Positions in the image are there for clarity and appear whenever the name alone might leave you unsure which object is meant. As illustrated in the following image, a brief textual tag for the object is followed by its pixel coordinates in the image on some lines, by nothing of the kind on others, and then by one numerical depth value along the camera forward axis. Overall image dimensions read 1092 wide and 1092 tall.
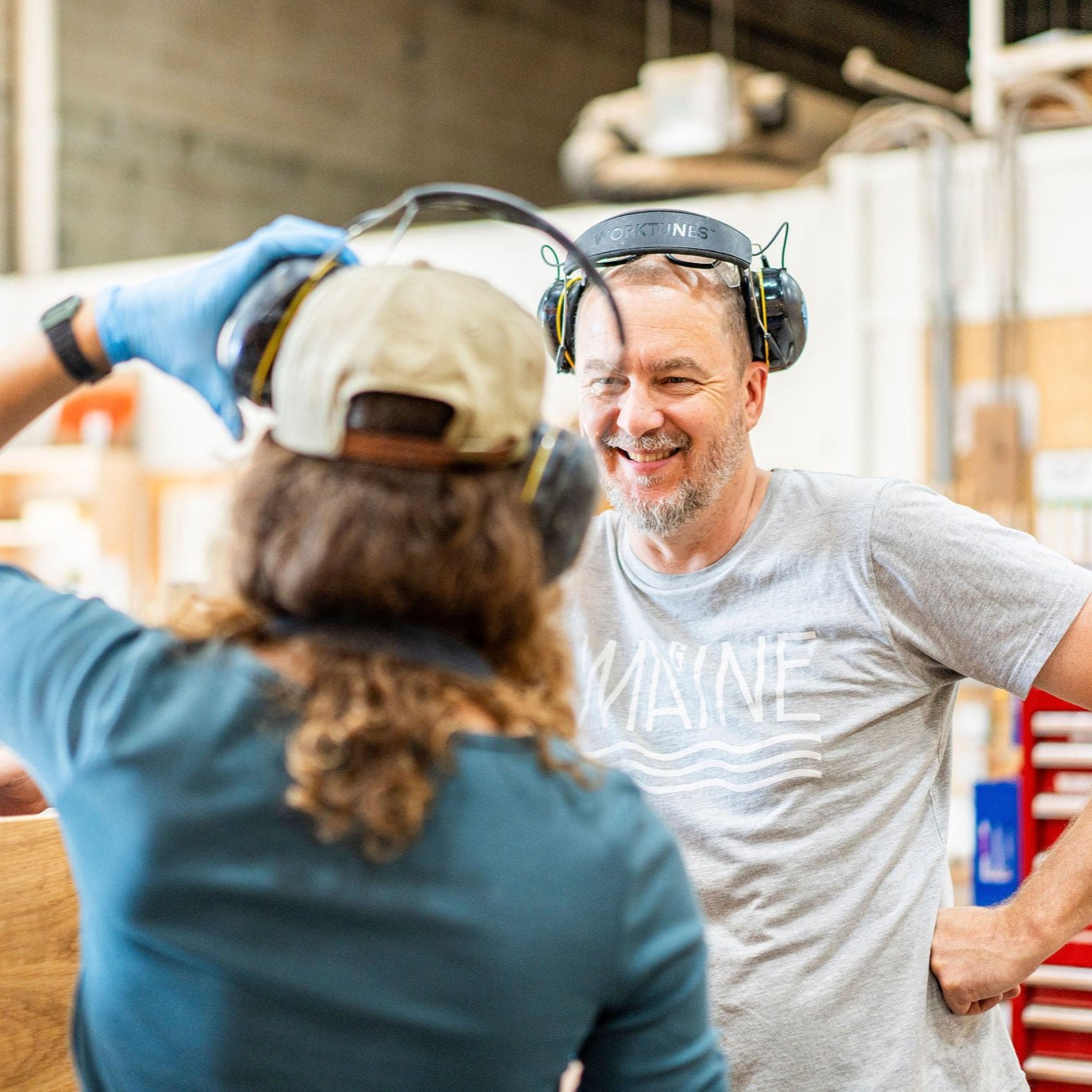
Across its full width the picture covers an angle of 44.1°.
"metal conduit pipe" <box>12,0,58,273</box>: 8.18
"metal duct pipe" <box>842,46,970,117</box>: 5.71
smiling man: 1.51
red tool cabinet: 2.28
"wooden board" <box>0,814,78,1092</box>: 1.38
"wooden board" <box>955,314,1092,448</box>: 5.30
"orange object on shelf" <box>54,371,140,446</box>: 7.45
